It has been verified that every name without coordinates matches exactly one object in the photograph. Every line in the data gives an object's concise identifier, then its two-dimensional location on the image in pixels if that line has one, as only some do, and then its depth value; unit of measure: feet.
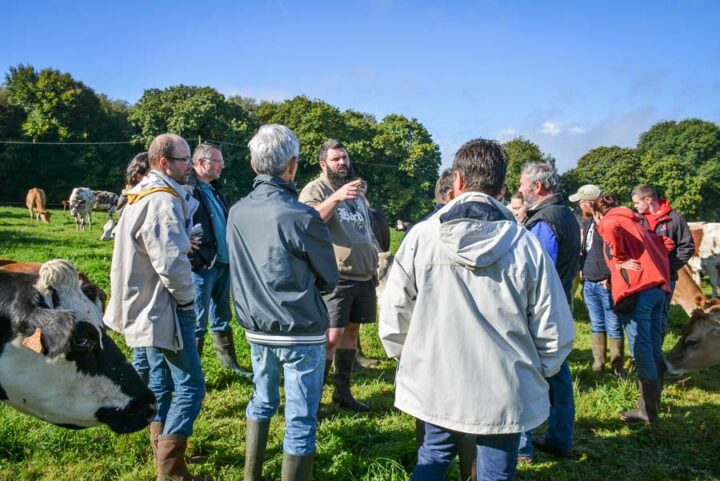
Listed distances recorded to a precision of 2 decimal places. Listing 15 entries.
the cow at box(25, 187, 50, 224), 68.28
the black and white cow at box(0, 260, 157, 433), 8.16
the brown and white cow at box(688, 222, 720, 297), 44.86
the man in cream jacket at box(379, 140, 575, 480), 7.95
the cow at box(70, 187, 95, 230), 64.54
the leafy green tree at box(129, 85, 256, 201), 128.57
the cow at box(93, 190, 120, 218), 90.81
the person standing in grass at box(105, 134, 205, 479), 10.43
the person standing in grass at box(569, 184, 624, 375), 19.66
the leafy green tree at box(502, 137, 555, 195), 135.51
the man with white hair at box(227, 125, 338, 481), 9.91
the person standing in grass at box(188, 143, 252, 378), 16.17
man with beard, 15.28
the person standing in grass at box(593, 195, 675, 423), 16.07
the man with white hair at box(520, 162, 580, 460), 13.41
